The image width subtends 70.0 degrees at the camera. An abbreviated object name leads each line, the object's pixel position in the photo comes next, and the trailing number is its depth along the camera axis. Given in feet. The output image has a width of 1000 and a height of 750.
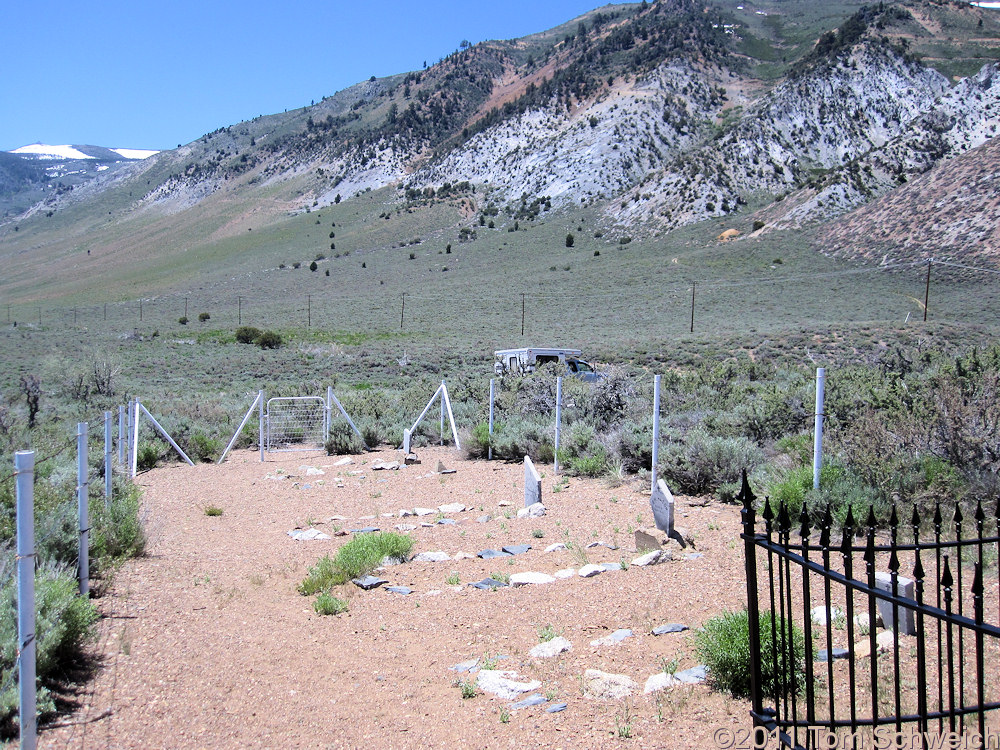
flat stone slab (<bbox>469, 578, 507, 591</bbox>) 20.75
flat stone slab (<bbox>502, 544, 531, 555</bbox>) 24.43
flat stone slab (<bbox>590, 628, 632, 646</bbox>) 16.03
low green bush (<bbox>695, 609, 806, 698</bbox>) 12.81
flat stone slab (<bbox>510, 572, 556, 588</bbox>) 20.62
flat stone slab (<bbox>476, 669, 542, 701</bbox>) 14.05
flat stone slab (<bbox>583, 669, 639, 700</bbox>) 13.56
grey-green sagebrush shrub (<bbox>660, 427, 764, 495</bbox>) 30.07
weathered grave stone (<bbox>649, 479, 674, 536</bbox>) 23.56
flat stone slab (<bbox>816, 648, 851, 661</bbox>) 13.99
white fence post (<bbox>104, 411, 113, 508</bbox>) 24.38
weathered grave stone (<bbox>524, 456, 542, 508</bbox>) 30.94
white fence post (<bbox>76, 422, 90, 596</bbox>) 18.84
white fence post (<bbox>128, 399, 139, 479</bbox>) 44.38
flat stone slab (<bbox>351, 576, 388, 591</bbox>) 21.38
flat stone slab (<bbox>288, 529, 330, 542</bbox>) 28.22
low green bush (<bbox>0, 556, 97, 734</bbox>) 13.07
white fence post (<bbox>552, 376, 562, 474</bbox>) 38.36
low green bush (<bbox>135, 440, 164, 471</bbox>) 47.88
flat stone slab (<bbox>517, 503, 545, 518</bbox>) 29.50
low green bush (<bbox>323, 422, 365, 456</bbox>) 52.75
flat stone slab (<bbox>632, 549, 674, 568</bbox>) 21.17
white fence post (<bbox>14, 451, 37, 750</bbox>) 10.89
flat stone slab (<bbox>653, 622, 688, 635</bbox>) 16.35
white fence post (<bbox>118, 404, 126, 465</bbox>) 39.47
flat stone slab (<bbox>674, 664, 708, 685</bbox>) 13.61
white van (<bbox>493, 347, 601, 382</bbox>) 85.45
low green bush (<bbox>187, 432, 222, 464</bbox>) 52.13
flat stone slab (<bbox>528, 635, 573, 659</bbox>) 15.72
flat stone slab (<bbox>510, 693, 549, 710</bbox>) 13.44
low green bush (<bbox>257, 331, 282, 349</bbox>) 148.66
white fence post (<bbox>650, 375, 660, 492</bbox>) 29.13
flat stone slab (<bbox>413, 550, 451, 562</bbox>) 24.26
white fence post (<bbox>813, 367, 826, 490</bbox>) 23.25
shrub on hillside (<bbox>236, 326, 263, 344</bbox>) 155.33
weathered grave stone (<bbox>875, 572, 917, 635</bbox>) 14.26
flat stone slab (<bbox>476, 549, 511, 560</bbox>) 24.20
